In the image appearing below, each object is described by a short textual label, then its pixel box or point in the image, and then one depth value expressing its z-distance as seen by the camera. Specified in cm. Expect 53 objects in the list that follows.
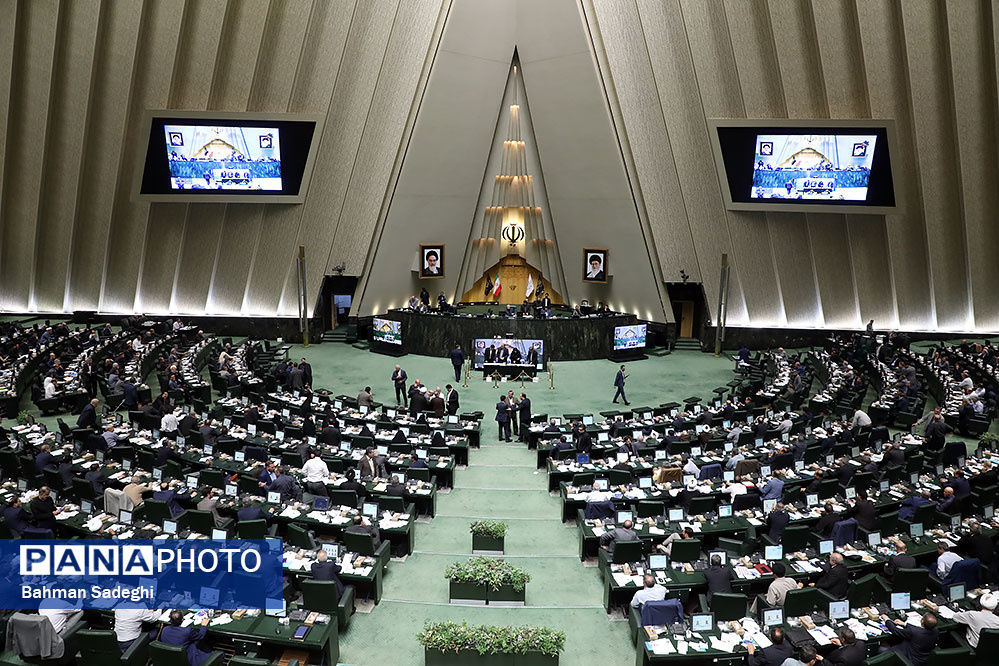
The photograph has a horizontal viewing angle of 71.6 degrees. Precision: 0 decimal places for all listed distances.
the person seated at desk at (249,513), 1095
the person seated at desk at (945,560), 982
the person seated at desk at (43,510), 1081
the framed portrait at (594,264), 3281
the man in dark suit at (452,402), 1925
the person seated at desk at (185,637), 792
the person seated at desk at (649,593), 917
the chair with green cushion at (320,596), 890
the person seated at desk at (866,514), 1130
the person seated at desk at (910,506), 1167
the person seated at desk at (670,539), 1046
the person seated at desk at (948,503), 1180
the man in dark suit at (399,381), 2209
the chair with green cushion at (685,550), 1022
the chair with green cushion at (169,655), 764
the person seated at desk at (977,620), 838
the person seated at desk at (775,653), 781
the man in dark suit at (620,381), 2242
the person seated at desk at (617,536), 1049
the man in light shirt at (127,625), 816
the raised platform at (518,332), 2817
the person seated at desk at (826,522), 1119
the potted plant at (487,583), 995
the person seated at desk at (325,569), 930
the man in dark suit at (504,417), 1811
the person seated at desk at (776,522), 1117
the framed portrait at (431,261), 3312
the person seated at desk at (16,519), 1057
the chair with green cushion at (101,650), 772
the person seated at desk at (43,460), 1324
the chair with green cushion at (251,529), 1056
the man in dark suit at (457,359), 2480
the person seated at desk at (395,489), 1269
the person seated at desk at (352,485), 1234
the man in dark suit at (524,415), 1809
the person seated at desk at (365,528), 1094
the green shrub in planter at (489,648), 822
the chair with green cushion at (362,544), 1036
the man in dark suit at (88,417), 1619
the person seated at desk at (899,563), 975
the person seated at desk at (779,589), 913
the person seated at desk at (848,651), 768
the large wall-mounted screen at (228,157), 2792
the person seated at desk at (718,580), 949
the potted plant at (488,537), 1154
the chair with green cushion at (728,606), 877
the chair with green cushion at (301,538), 1033
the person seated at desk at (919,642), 796
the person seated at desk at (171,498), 1167
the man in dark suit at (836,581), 951
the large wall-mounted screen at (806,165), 2647
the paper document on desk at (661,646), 827
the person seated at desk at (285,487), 1225
